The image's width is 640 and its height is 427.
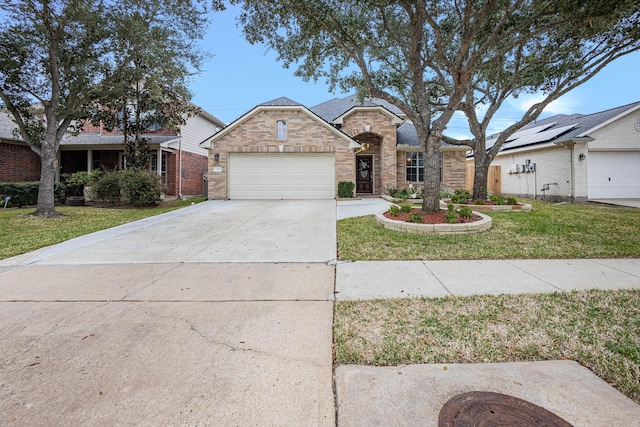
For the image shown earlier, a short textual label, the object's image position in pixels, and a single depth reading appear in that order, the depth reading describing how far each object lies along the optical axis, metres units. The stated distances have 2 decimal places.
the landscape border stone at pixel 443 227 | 6.94
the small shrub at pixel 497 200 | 11.23
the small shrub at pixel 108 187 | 12.80
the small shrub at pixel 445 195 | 14.34
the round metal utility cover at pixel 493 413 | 1.74
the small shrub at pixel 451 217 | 7.23
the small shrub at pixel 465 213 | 7.59
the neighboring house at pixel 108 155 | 15.55
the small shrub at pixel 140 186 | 12.62
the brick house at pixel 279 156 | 14.48
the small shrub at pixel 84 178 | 13.30
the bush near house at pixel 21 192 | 12.95
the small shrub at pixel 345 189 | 14.38
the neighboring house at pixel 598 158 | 13.98
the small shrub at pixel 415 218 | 7.32
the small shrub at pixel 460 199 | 11.70
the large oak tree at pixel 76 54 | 9.69
